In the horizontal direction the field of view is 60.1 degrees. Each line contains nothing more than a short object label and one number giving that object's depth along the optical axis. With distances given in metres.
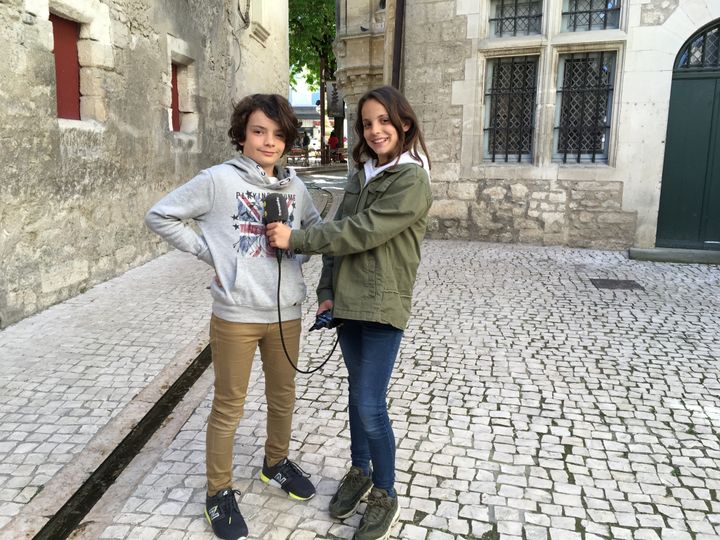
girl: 2.06
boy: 2.19
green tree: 23.42
